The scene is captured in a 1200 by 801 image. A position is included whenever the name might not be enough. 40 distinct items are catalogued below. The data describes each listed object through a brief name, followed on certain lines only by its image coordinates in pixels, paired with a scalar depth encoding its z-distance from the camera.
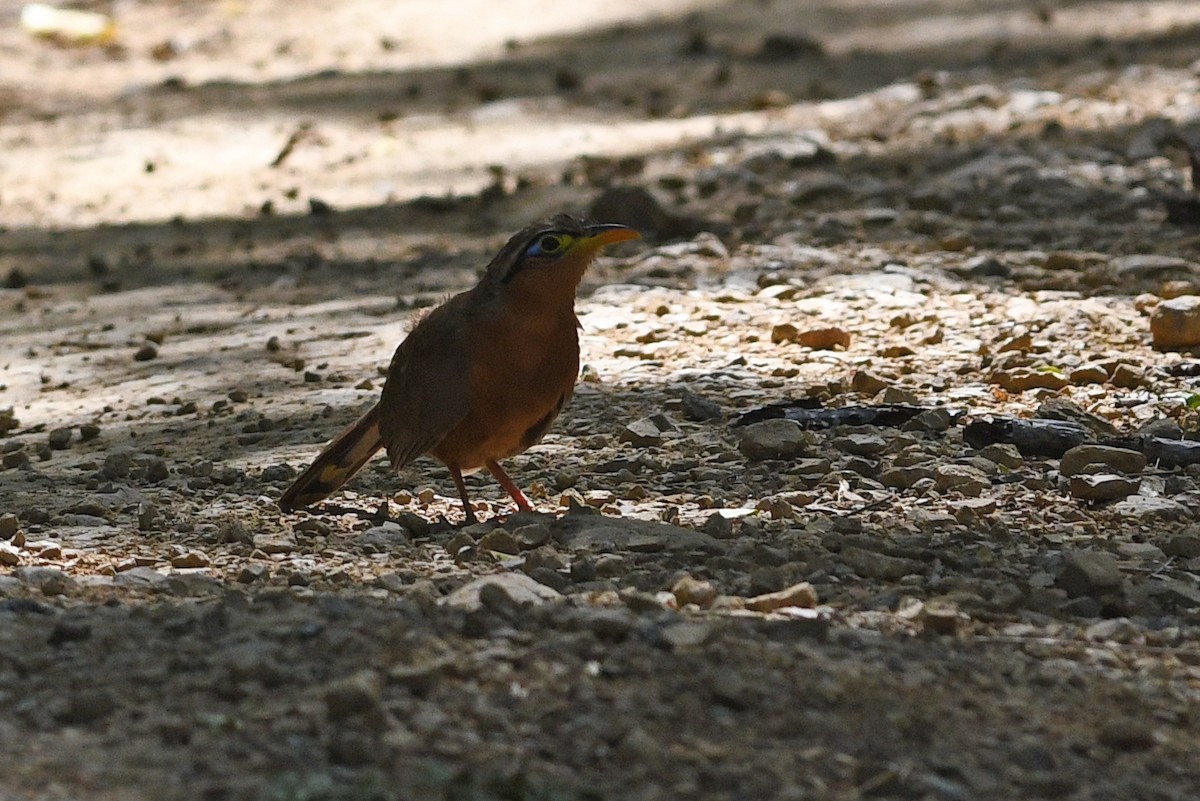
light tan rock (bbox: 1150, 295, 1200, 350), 13.41
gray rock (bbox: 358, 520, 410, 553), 10.04
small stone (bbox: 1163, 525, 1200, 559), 9.30
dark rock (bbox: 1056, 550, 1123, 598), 8.66
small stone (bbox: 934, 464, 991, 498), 10.55
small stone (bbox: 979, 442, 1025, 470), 11.09
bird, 10.41
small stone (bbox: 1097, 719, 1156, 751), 6.95
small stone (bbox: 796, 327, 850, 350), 14.11
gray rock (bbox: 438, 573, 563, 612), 8.06
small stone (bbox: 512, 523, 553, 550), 9.70
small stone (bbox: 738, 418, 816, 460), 11.37
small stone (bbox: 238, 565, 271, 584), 9.07
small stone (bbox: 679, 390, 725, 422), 12.51
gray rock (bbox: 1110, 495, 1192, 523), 10.01
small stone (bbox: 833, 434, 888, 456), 11.37
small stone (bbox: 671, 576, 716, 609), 8.24
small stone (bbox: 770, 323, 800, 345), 14.37
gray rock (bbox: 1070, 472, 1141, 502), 10.36
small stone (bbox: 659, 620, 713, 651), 7.46
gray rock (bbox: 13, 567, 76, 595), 8.86
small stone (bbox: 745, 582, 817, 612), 8.24
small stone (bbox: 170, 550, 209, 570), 9.57
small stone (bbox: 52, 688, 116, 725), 6.92
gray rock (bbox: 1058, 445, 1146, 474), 10.73
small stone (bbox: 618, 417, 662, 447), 12.04
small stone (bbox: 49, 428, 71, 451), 13.39
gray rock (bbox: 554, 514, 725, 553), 9.36
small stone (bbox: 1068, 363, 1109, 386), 12.85
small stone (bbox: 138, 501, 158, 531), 10.61
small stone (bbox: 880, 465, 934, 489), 10.73
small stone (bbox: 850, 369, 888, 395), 12.80
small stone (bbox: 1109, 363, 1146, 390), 12.73
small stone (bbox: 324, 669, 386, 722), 6.75
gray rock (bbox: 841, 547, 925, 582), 8.91
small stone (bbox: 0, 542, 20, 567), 9.66
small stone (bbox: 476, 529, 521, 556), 9.59
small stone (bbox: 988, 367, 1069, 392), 12.80
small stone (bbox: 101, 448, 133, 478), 12.12
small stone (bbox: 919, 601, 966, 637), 8.02
